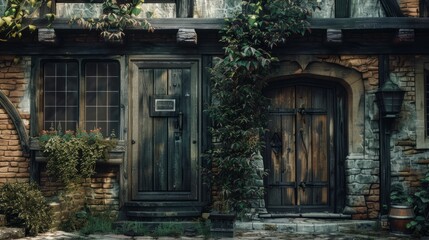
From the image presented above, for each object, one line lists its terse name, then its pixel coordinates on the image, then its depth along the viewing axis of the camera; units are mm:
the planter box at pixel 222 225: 8031
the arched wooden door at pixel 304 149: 9562
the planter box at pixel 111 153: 8922
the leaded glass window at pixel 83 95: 9359
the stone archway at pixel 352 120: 9203
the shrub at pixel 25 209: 7895
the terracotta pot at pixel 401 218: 8500
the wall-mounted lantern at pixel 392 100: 9008
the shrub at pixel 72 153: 8641
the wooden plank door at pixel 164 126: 9211
